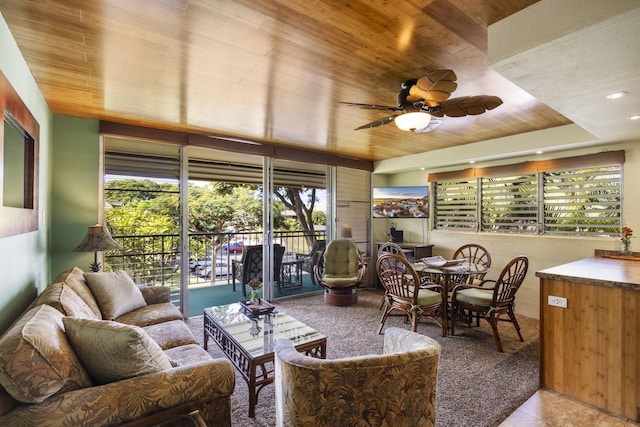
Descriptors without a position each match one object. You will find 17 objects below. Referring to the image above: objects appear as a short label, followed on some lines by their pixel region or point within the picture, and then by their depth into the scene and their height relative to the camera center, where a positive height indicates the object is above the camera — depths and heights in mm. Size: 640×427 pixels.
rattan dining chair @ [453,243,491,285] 4081 -636
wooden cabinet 2094 -884
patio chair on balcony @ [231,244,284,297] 5047 -804
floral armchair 1211 -699
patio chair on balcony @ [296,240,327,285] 5668 -770
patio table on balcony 5531 -1062
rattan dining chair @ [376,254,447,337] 3395 -912
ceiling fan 1982 +826
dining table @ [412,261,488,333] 3540 -663
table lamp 3070 -272
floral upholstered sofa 1150 -709
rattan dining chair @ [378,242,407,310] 4496 -585
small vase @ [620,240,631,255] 3334 -345
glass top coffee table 2133 -968
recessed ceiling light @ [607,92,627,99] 2104 +842
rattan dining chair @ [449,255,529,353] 3156 -910
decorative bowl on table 2906 -890
